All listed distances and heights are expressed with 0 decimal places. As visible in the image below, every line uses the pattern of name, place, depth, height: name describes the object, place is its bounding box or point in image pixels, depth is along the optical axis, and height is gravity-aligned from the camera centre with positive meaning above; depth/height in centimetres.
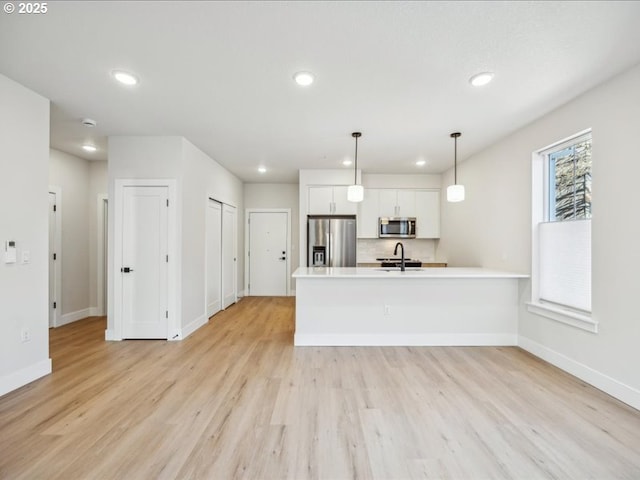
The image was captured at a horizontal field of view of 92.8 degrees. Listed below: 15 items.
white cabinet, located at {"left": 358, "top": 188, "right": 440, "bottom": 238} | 596 +66
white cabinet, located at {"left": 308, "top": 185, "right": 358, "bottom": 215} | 567 +75
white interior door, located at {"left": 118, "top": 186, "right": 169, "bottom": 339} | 389 -29
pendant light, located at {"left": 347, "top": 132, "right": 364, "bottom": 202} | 373 +60
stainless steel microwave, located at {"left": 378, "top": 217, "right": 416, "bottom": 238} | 589 +28
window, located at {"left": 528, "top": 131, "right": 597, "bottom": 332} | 284 +10
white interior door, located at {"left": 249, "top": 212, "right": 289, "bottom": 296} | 695 -32
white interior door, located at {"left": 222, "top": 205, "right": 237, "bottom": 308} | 567 -29
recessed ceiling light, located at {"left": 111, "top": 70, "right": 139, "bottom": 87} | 243 +134
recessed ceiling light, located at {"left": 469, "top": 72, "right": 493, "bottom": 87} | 242 +133
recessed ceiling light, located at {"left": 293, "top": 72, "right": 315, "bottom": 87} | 242 +133
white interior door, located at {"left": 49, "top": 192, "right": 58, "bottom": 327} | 447 -29
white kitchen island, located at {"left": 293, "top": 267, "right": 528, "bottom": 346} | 367 -83
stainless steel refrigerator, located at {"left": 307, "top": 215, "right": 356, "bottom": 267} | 560 -7
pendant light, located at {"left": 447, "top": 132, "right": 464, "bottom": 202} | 359 +58
